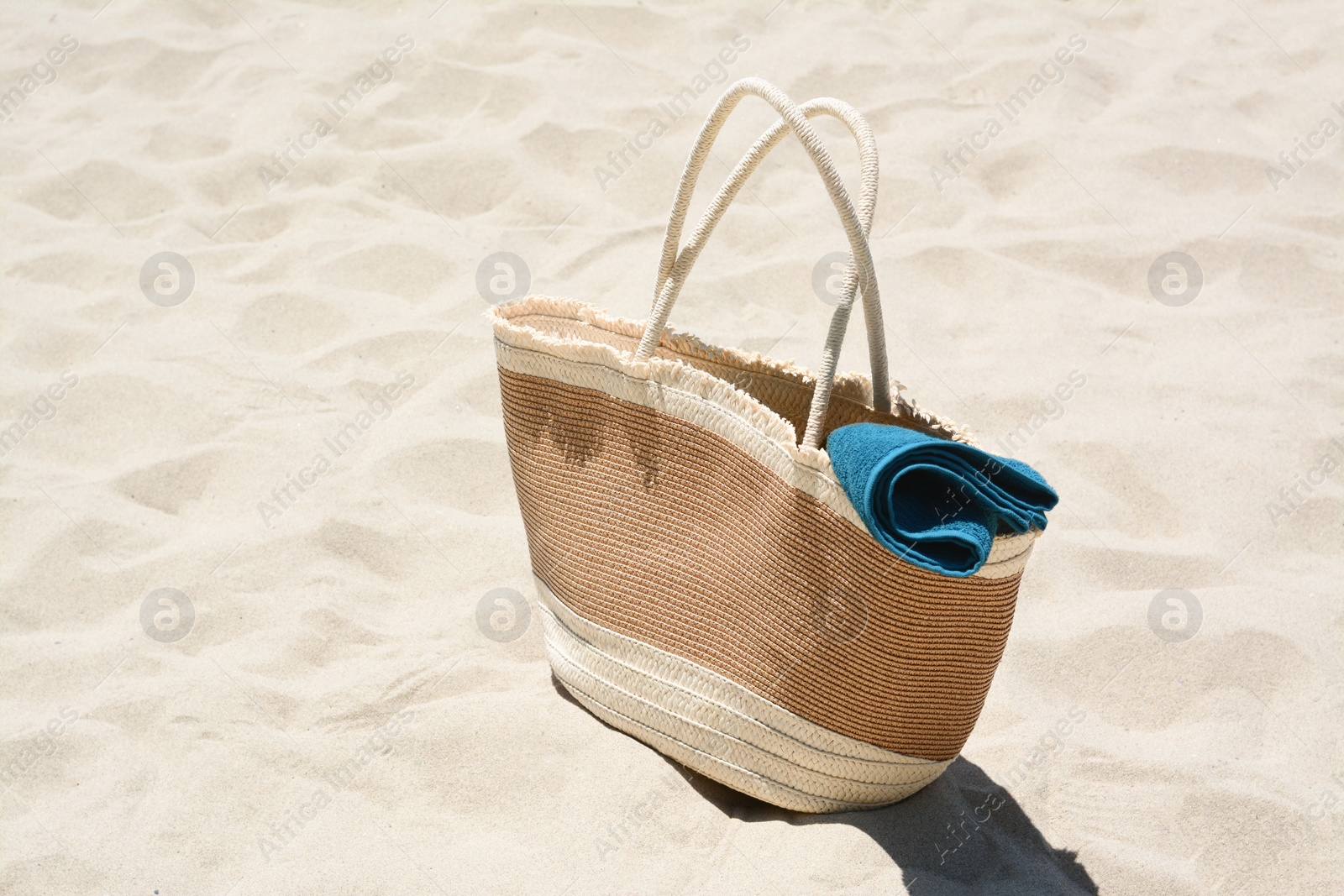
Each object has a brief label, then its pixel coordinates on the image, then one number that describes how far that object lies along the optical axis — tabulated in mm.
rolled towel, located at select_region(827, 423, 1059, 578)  1377
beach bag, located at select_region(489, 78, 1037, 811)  1516
